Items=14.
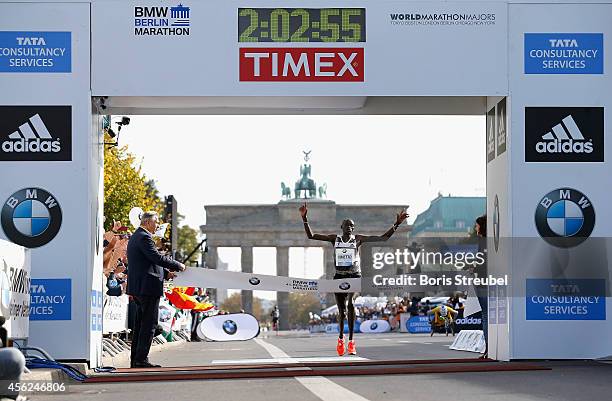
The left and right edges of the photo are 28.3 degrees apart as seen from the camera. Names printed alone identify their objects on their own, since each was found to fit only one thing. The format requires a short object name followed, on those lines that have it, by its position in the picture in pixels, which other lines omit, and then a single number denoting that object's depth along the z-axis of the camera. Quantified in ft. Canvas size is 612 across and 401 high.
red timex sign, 46.47
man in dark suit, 47.34
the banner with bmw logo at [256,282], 52.49
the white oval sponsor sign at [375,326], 182.29
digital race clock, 46.85
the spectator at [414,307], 180.59
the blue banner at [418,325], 167.84
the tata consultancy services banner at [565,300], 46.70
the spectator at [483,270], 51.85
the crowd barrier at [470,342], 67.29
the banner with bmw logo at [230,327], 99.19
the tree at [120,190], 161.99
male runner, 53.52
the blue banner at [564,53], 47.24
